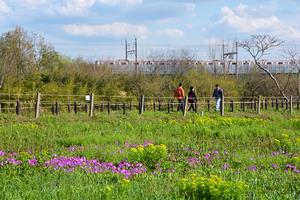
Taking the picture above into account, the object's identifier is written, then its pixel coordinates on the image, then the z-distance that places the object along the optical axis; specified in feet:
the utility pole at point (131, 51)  202.69
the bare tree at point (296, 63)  157.89
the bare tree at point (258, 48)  136.26
